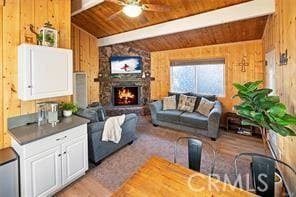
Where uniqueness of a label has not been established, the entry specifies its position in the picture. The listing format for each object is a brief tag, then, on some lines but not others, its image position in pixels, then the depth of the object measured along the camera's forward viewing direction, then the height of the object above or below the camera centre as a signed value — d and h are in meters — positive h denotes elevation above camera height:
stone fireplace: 4.97 +0.76
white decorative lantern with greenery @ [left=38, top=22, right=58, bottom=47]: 1.92 +0.94
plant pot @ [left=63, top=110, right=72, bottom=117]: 2.31 -0.26
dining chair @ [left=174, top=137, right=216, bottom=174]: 1.40 -0.59
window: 4.15 +0.72
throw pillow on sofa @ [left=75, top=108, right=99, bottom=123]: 2.52 -0.31
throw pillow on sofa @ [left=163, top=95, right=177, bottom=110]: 4.15 -0.16
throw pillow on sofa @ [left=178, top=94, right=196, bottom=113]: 3.92 -0.16
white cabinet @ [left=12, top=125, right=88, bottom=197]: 1.53 -0.83
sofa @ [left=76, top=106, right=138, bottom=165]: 2.32 -0.73
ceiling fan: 1.96 +1.40
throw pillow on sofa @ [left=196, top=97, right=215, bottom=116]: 3.60 -0.24
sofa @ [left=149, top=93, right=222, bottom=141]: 3.23 -0.59
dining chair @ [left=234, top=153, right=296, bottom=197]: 1.14 -0.68
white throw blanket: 2.44 -0.60
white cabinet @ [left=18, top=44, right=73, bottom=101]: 1.74 +0.39
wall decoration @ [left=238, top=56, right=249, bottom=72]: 3.72 +0.95
